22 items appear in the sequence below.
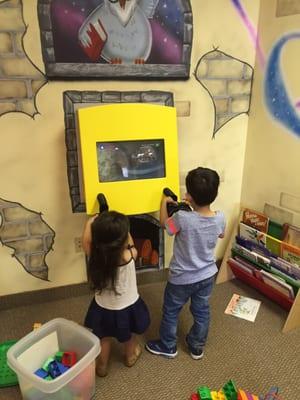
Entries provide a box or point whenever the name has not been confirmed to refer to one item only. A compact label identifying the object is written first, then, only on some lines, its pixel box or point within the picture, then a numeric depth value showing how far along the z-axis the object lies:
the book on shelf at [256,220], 2.06
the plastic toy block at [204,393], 1.35
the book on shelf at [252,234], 2.00
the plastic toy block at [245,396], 1.32
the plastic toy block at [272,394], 1.35
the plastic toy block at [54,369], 1.42
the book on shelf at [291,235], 1.89
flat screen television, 1.63
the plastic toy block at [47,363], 1.47
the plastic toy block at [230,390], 1.35
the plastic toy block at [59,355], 1.52
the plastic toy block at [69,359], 1.49
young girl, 1.31
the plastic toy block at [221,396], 1.36
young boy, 1.42
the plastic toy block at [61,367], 1.44
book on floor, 1.94
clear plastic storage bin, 1.25
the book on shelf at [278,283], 1.82
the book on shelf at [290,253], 1.81
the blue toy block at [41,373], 1.44
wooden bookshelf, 2.21
